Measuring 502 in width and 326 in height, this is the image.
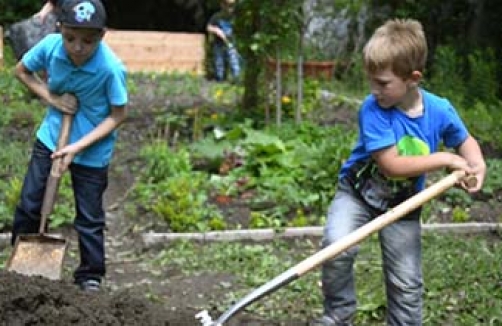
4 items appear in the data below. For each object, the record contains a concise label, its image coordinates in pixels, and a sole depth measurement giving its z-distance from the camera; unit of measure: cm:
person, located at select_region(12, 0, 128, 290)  514
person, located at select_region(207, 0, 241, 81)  1403
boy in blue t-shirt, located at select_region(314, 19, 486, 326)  412
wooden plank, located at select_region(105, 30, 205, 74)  1714
